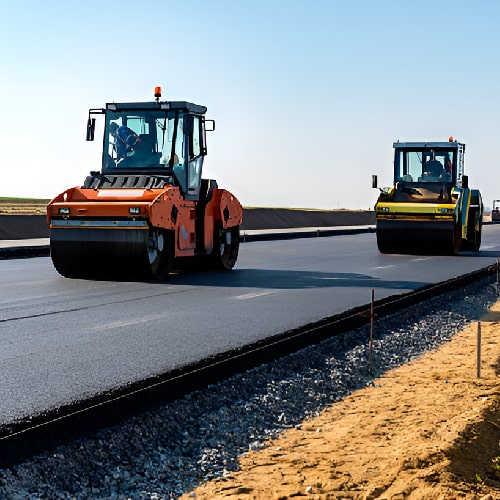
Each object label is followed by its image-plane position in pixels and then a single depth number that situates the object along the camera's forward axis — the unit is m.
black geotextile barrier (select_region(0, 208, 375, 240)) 29.61
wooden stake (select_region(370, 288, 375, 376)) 9.39
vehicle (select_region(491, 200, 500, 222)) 74.94
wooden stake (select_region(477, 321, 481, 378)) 9.06
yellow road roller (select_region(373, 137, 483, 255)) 23.48
